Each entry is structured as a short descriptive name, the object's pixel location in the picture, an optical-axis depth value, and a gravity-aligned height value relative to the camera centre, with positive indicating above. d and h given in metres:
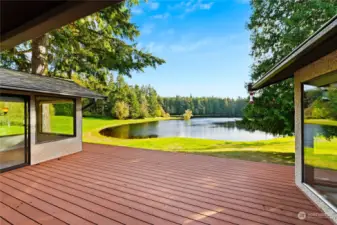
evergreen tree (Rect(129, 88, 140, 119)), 35.06 +1.30
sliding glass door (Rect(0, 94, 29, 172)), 4.51 -0.43
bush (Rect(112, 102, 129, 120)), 31.92 +0.41
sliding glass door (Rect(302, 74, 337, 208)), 2.77 -0.35
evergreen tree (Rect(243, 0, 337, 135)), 5.79 +2.21
